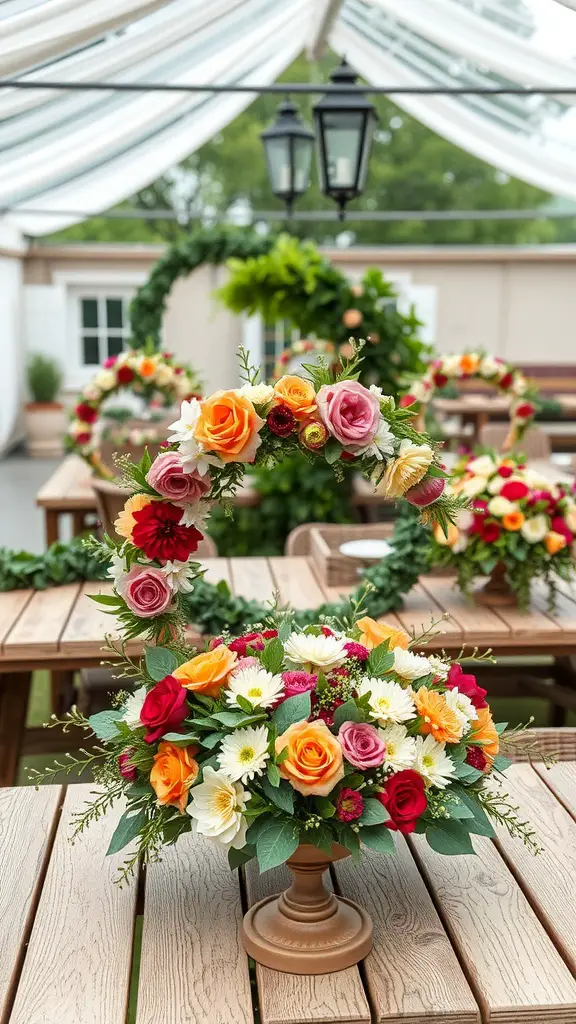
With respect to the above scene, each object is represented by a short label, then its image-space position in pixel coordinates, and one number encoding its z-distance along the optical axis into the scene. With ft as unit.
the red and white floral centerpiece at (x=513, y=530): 10.24
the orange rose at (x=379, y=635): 5.60
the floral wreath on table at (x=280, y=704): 4.94
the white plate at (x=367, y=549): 11.71
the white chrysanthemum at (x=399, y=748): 4.98
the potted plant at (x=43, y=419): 43.04
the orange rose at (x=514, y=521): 10.19
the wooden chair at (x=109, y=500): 14.96
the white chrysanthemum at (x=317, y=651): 5.26
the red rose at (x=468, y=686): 5.50
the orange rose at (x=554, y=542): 10.21
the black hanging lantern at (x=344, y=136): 14.99
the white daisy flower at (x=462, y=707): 5.31
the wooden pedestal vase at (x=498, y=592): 11.05
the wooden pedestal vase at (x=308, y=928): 5.16
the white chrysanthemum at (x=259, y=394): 5.57
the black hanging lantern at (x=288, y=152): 19.58
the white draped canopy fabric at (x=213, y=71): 13.38
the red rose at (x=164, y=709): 5.09
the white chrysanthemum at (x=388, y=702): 5.05
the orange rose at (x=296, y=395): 5.57
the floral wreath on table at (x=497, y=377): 19.54
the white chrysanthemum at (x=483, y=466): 10.73
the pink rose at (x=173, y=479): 5.51
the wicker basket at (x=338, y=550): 11.85
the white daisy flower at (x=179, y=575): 5.67
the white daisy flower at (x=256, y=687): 5.05
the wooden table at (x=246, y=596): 9.93
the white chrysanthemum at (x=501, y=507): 10.19
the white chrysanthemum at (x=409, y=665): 5.35
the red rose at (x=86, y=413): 18.84
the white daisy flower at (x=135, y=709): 5.22
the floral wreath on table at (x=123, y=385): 18.71
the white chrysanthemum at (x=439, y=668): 5.50
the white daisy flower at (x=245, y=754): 4.89
